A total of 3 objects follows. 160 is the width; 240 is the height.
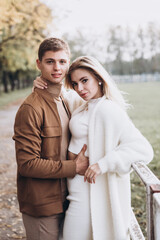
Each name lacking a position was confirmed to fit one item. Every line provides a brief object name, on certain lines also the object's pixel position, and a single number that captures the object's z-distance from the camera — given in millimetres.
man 2271
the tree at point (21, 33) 7464
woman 2180
